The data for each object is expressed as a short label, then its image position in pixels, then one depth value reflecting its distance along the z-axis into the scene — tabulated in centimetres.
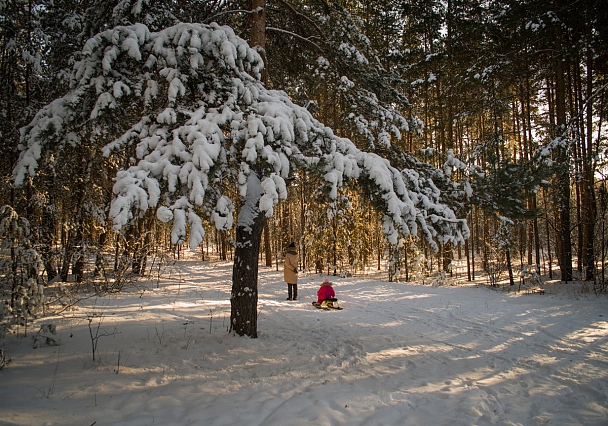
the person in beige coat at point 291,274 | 1077
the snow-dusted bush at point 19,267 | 525
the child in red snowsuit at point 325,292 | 952
